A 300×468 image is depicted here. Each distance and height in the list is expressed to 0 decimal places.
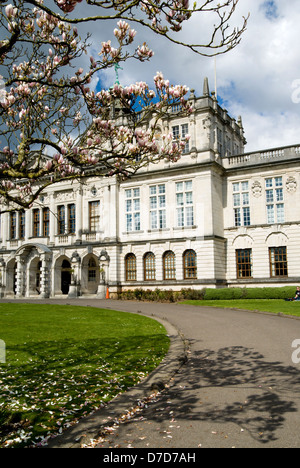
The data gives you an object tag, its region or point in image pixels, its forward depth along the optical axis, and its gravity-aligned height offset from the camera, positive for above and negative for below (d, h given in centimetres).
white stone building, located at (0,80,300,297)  3547 +402
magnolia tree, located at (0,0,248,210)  667 +360
